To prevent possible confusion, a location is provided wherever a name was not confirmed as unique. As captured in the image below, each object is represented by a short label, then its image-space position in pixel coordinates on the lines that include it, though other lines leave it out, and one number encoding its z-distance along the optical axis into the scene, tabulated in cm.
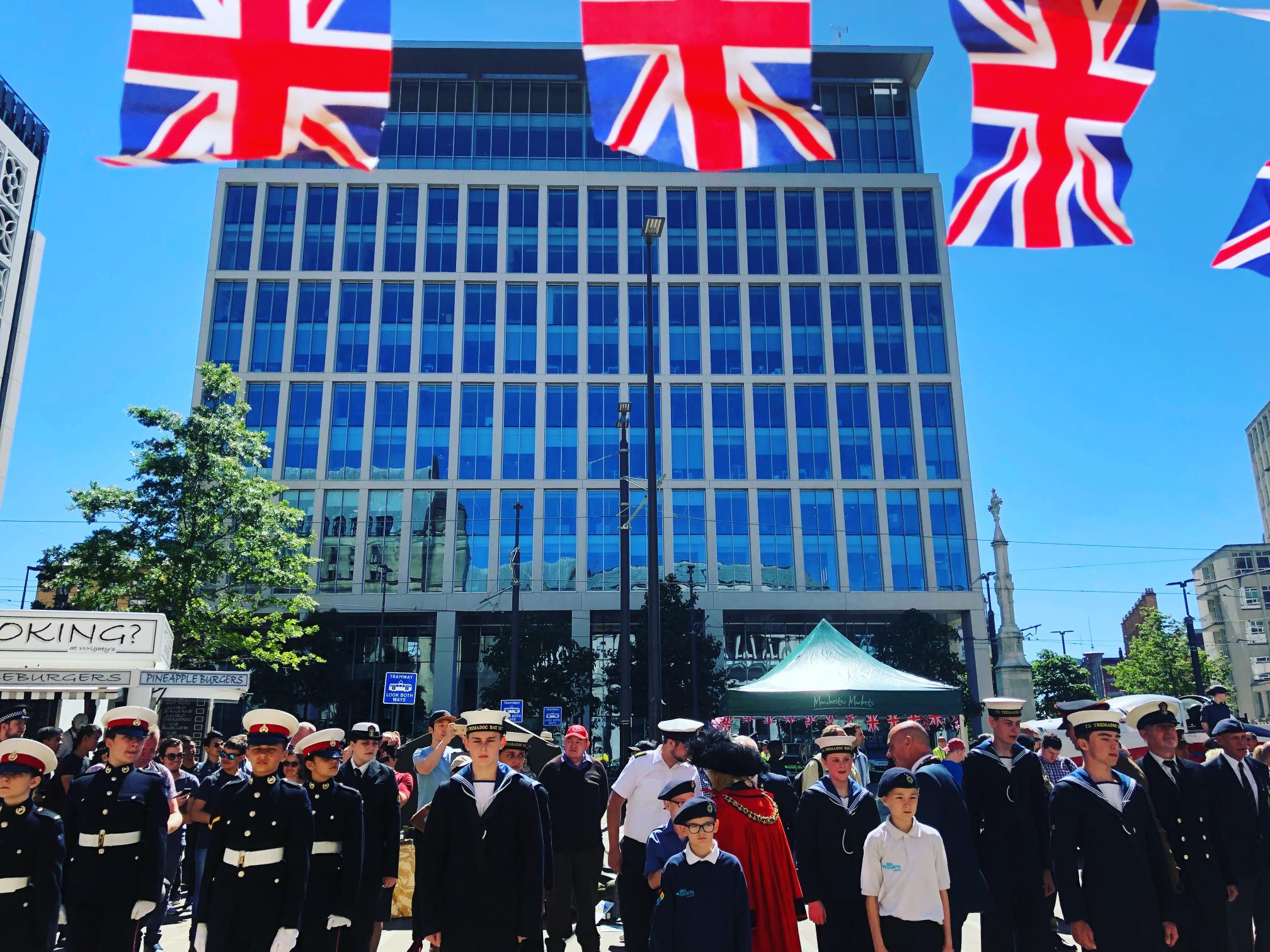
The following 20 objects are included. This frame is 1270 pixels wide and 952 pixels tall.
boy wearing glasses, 472
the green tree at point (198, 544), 2511
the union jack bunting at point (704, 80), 571
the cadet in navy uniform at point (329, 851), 654
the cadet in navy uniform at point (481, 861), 564
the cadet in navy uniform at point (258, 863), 592
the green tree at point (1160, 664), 5944
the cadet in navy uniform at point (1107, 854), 585
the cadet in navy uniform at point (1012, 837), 685
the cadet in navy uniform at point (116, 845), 645
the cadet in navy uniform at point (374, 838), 701
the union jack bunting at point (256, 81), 540
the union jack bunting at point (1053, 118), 605
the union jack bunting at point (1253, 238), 698
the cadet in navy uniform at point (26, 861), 582
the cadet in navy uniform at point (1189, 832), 682
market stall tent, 1579
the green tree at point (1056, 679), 7625
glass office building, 5256
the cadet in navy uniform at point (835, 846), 637
